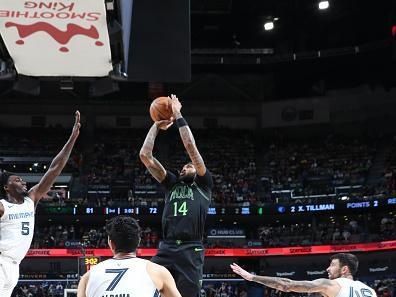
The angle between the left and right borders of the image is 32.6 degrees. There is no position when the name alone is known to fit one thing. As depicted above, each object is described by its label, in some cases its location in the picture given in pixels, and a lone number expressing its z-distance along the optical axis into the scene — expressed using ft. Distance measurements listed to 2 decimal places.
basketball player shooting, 19.01
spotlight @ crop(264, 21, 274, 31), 114.18
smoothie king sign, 19.38
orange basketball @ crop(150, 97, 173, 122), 20.39
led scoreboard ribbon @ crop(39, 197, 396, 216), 97.71
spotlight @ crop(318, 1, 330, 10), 105.29
